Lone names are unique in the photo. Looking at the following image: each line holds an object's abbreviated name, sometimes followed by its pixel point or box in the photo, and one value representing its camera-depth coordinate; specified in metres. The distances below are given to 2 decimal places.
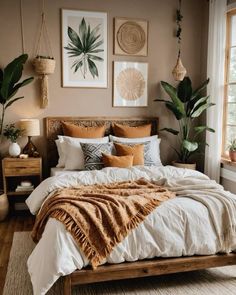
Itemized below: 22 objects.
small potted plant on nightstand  4.27
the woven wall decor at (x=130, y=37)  4.70
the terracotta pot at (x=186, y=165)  4.69
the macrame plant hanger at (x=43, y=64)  4.33
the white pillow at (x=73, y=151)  4.12
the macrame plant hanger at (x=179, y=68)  4.73
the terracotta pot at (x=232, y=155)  4.35
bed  2.35
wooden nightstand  4.15
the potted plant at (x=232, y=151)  4.35
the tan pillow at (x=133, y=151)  4.13
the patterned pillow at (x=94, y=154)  4.00
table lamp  4.23
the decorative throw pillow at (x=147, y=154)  4.29
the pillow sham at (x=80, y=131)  4.46
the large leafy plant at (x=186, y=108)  4.61
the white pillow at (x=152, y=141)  4.44
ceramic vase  4.26
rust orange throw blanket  2.38
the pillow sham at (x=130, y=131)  4.64
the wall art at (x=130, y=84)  4.79
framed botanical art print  4.52
